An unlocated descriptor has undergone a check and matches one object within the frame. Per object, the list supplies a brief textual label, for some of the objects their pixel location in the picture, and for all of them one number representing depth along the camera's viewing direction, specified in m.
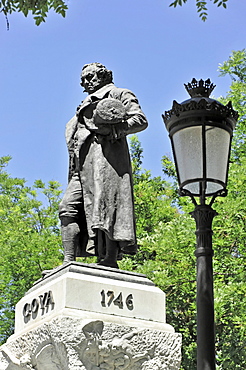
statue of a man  6.88
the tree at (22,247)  20.42
